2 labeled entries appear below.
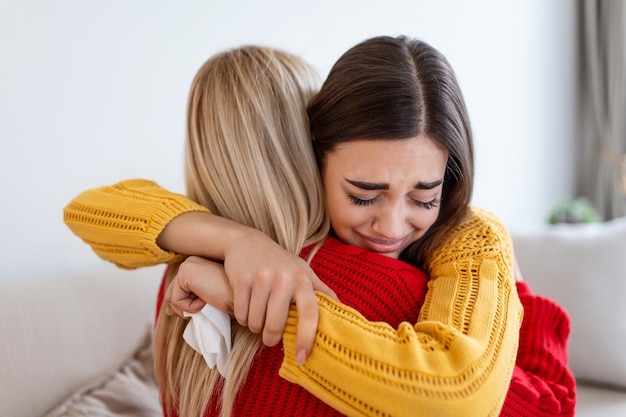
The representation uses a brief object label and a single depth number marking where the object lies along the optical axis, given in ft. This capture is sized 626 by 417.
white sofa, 4.17
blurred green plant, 9.18
